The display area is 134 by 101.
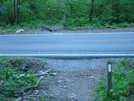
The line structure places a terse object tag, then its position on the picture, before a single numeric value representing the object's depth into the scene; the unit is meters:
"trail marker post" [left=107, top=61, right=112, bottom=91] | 4.50
